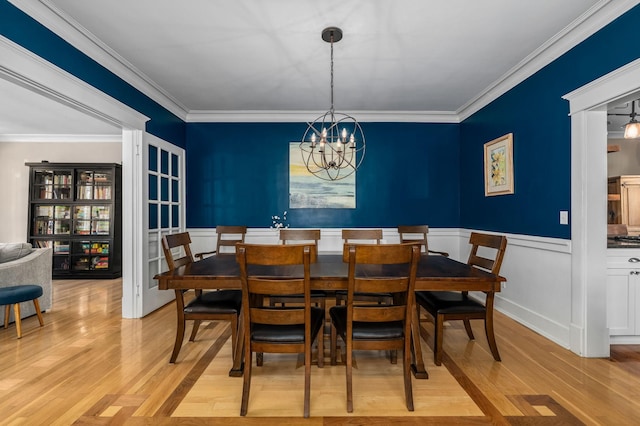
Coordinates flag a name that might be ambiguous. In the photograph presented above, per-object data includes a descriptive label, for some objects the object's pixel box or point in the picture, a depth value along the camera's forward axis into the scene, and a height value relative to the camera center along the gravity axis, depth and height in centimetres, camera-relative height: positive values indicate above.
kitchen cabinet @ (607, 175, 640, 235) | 519 +21
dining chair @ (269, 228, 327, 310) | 264 -35
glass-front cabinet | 563 -4
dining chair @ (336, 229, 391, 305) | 276 -27
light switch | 272 -4
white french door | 362 +13
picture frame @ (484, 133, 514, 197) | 353 +57
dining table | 197 -42
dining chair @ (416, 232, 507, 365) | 231 -71
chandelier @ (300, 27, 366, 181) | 467 +100
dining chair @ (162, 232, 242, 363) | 230 -70
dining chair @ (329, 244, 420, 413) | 173 -58
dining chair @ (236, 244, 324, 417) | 168 -58
